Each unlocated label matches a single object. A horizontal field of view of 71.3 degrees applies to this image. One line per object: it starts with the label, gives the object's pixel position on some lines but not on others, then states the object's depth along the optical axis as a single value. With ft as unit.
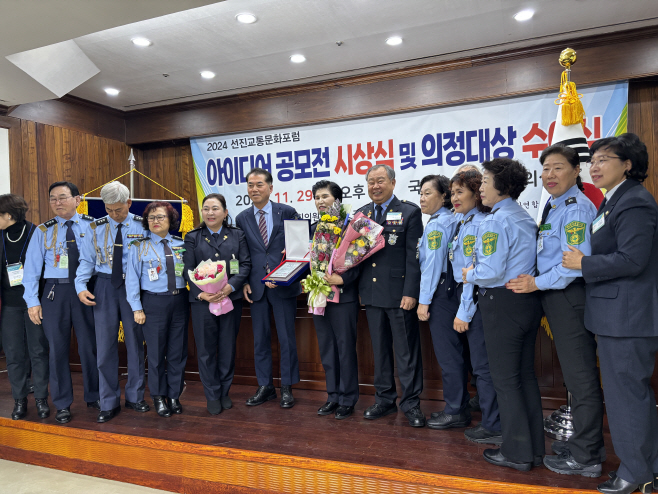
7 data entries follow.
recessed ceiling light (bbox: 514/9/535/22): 11.66
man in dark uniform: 8.96
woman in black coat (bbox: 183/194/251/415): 10.11
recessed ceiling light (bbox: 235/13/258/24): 11.47
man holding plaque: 10.41
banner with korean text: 13.83
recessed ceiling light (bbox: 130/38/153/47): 12.60
